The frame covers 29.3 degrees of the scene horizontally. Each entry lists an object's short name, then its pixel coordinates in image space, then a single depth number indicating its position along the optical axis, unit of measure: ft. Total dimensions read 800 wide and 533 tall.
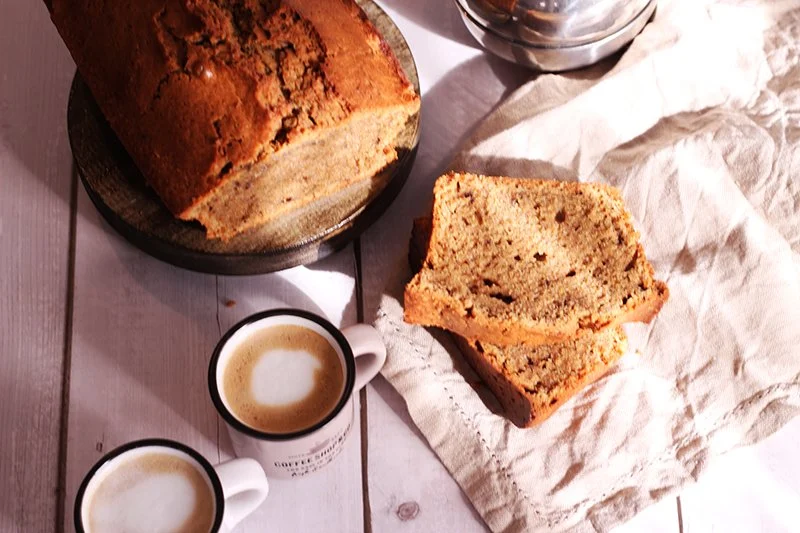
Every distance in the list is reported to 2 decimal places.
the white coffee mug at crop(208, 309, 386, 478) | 2.26
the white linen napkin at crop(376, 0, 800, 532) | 2.47
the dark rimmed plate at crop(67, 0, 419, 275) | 2.52
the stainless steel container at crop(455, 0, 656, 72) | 2.64
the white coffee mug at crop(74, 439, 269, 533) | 2.18
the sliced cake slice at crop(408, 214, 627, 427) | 2.44
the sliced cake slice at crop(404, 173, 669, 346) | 2.45
